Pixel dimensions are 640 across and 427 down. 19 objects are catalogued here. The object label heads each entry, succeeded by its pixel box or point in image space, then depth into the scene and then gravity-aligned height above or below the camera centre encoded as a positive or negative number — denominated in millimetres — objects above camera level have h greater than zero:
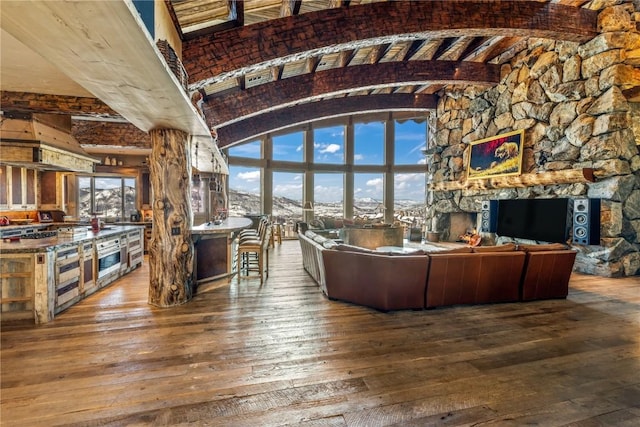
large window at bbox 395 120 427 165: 11344 +2724
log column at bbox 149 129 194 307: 3568 -139
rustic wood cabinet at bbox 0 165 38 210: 5207 +400
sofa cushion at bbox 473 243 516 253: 3694 -534
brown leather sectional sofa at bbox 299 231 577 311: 3453 -873
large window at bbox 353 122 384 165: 11234 +2704
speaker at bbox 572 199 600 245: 5090 -214
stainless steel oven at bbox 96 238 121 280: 4125 -773
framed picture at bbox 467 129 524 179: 6586 +1398
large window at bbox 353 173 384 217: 11328 +636
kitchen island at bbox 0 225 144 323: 3006 -774
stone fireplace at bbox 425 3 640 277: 4895 +1674
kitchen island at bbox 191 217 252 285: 4168 -713
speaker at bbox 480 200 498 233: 7293 -176
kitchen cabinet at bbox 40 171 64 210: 6148 +409
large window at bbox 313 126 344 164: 10844 +2574
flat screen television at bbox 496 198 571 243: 5609 -214
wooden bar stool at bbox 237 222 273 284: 4538 -649
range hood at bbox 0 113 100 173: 3568 +899
